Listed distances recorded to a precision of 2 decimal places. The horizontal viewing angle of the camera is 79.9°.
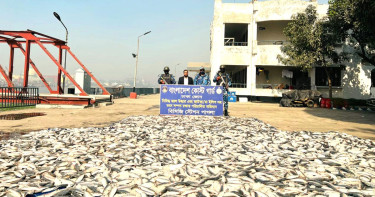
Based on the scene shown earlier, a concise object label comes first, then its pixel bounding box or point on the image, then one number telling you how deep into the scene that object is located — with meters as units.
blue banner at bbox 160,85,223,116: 10.77
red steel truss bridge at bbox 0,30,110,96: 16.23
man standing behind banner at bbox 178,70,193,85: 11.54
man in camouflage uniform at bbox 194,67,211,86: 11.63
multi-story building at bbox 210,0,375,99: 24.77
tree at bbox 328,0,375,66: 13.25
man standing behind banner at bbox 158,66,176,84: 11.83
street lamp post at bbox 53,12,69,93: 20.37
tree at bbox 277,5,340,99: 20.09
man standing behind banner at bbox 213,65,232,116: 11.17
